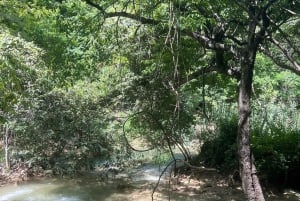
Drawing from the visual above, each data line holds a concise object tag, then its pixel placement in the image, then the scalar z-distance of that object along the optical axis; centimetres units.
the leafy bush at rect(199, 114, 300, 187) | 794
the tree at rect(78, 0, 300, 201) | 520
